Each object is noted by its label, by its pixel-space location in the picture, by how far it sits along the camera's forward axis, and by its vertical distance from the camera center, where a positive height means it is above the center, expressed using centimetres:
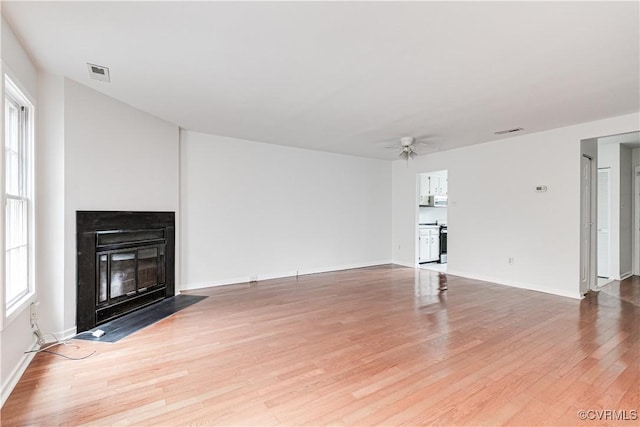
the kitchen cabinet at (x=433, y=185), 753 +71
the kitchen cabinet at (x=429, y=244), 726 -75
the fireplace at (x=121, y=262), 318 -59
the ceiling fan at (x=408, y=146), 507 +118
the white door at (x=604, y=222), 570 -16
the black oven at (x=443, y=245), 768 -81
